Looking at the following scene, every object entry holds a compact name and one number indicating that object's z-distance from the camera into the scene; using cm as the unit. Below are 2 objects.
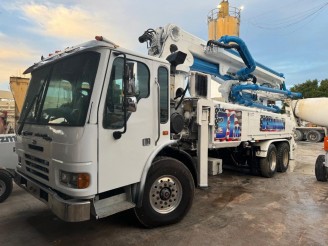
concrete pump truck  347
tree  3542
